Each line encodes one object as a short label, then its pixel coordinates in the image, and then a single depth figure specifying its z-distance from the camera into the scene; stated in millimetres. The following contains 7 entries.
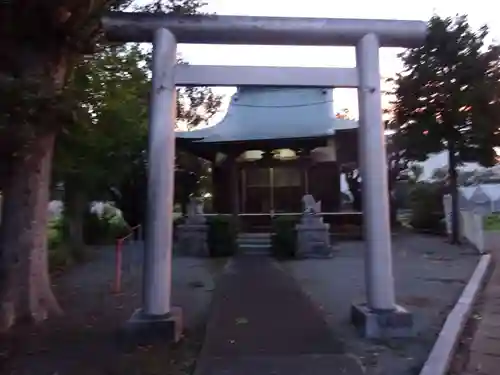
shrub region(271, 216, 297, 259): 17062
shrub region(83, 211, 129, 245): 22688
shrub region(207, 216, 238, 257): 17438
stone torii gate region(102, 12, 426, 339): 6805
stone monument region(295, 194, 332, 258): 16734
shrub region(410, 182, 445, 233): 25703
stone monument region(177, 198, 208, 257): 17500
